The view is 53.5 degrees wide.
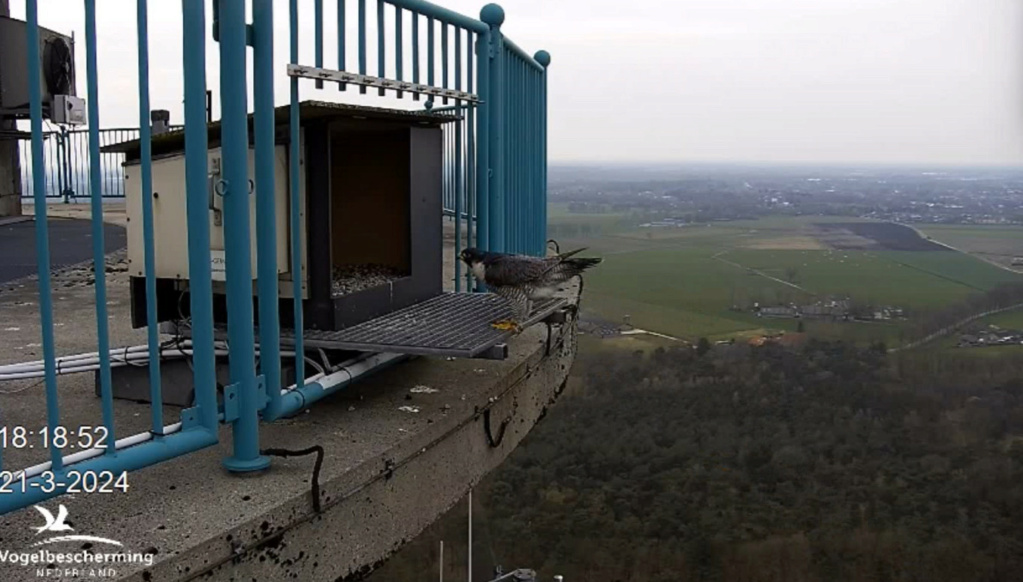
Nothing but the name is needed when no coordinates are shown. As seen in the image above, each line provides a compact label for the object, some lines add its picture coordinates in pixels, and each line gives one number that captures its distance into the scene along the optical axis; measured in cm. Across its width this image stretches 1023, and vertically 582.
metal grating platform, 320
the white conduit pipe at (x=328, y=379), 220
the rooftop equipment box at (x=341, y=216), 313
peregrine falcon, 425
